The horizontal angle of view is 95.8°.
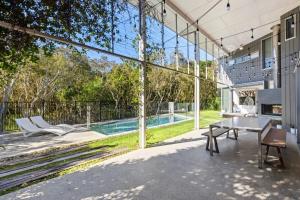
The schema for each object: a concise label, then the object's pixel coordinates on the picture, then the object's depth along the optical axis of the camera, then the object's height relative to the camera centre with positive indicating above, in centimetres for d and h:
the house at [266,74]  540 +168
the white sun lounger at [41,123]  582 -92
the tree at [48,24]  170 +122
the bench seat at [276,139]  272 -82
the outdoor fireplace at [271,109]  757 -41
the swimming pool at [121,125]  650 -128
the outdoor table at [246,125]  280 -56
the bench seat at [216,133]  342 -84
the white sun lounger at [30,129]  523 -106
